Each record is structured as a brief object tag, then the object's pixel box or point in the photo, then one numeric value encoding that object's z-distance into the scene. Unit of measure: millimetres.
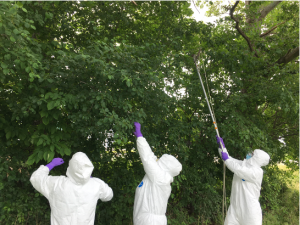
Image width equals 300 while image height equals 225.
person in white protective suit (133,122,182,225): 2631
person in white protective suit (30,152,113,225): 2209
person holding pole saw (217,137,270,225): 3275
